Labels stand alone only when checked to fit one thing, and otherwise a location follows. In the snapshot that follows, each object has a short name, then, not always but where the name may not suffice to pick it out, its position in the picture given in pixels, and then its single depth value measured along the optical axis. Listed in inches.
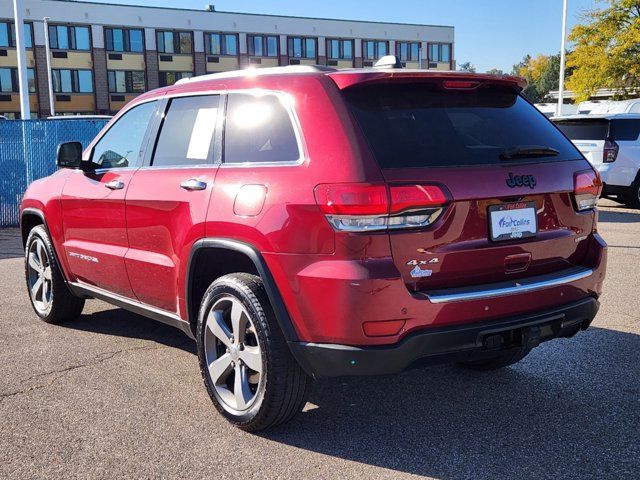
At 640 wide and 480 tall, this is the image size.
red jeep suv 119.4
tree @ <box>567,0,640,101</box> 1197.7
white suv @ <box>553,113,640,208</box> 532.4
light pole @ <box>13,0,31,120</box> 633.0
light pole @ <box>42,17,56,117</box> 1660.9
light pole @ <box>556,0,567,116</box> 1271.5
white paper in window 156.0
